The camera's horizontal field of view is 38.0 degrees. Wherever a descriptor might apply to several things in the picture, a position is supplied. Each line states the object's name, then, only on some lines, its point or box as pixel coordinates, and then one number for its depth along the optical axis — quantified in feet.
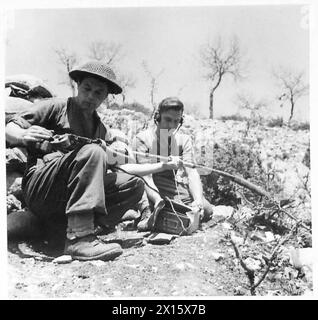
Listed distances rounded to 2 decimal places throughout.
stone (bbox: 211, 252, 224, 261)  11.35
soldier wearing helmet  10.29
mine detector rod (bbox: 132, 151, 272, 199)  12.48
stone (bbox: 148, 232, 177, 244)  11.47
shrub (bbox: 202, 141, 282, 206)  13.83
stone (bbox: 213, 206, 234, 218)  13.31
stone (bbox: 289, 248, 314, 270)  11.62
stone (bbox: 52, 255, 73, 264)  10.64
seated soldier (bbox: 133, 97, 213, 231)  12.27
